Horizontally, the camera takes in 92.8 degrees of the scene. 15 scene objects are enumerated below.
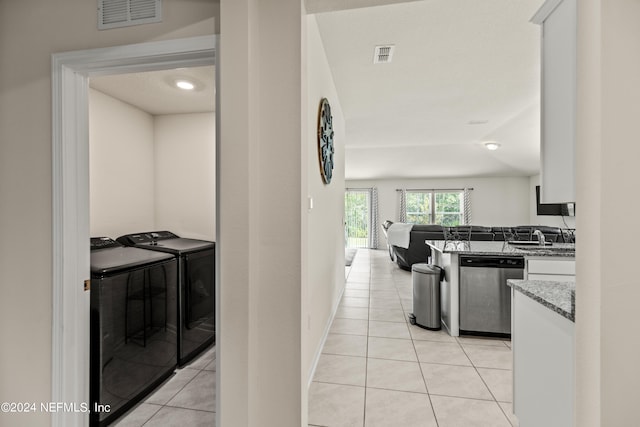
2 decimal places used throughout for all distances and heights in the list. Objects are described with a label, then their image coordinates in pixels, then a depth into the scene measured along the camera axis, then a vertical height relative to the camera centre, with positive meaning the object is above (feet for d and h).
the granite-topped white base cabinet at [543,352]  3.94 -2.09
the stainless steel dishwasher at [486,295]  9.79 -2.78
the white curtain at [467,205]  31.58 +0.50
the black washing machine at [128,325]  5.91 -2.53
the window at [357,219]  33.88 -1.01
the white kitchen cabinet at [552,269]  9.01 -1.77
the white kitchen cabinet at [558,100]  3.81 +1.46
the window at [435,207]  32.27 +0.30
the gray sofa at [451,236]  13.69 -1.32
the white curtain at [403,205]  32.37 +0.46
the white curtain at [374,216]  33.14 -0.67
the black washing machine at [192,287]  8.41 -2.24
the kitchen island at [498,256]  9.07 -1.59
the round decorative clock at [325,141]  8.28 +2.01
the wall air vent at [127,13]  4.81 +3.16
